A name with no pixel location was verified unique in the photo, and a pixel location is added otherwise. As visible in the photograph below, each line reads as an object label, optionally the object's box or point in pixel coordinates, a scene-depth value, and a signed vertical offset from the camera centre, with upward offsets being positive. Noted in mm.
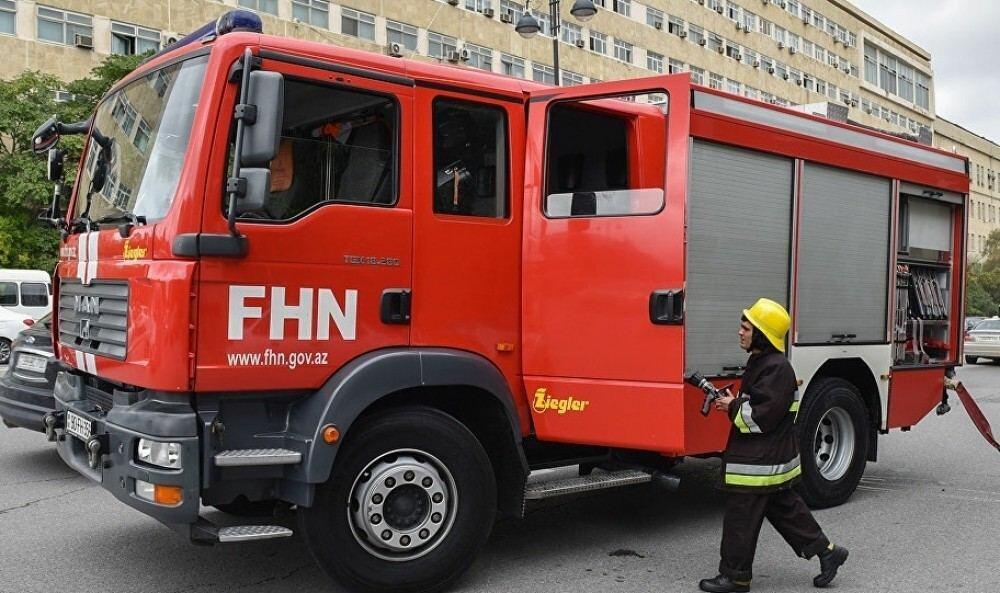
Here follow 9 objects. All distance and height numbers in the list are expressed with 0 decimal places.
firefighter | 4930 -875
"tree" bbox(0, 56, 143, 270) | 25344 +3182
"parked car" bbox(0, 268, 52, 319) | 21109 -524
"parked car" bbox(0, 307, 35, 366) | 20047 -1238
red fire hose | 7727 -1048
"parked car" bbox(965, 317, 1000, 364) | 25000 -1500
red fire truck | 4445 -50
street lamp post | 15136 +4185
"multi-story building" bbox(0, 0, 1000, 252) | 29328 +11049
